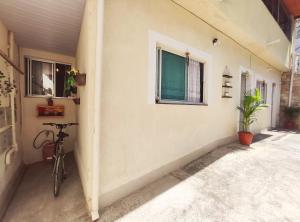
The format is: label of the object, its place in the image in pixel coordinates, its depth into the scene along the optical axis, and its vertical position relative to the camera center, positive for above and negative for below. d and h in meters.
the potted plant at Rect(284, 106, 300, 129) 8.95 -0.60
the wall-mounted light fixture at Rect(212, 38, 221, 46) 4.21 +1.60
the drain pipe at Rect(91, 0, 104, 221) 2.10 -0.21
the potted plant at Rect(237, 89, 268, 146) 5.03 -0.14
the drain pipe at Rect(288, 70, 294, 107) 9.39 +0.92
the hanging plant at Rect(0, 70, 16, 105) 2.69 +0.26
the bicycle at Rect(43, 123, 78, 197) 2.71 -1.06
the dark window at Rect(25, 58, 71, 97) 4.33 +0.68
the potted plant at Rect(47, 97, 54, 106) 4.49 +0.04
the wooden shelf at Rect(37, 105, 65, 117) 4.34 -0.23
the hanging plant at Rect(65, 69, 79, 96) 3.28 +0.49
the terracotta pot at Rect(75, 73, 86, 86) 2.65 +0.38
